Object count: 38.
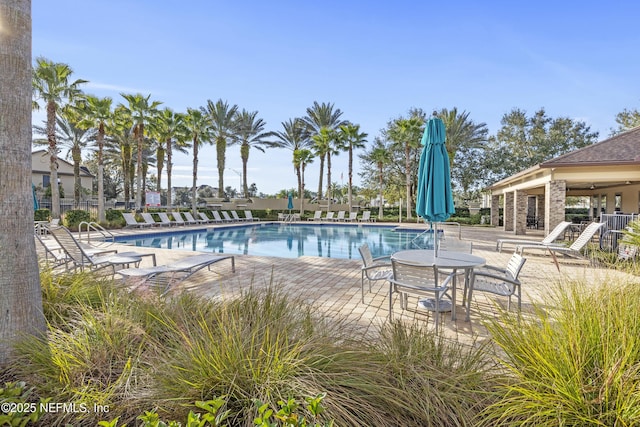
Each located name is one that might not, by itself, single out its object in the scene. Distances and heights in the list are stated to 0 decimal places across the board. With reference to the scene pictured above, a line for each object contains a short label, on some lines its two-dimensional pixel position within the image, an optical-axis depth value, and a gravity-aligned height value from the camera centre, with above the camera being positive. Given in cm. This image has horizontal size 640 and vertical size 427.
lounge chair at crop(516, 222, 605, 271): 743 -95
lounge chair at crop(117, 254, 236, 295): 482 -104
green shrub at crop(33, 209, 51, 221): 1606 -45
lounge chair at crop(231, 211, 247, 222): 2512 -85
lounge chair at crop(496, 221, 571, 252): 856 -80
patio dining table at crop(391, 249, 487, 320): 390 -72
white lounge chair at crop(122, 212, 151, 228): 1767 -82
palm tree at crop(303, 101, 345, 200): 2980 +833
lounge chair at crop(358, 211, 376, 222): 2503 -92
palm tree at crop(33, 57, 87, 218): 1543 +580
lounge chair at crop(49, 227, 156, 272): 545 -85
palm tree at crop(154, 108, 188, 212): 2175 +556
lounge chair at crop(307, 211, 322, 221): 2614 -80
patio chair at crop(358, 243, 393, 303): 463 -93
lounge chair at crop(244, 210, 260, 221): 2581 -72
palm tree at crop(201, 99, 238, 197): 2823 +749
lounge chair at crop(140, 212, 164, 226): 1861 -72
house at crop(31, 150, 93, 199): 2839 +295
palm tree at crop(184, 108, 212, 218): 2359 +575
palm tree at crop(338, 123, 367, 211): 2656 +576
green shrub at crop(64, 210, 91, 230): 1574 -56
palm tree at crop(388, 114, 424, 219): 2370 +549
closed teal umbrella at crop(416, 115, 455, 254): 468 +45
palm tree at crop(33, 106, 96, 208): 2457 +559
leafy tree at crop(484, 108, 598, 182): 2917 +620
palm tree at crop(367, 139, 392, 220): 2698 +433
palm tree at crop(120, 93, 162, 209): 1961 +612
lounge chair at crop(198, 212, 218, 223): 2264 -78
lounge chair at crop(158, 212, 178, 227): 1944 -79
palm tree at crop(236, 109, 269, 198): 3036 +700
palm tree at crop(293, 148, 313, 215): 2944 +425
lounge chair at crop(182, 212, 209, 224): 2109 -85
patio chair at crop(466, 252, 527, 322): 384 -101
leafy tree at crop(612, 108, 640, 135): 2828 +792
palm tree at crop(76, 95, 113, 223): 1733 +505
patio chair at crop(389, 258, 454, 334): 371 -90
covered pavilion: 1041 +131
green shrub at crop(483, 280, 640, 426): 149 -82
